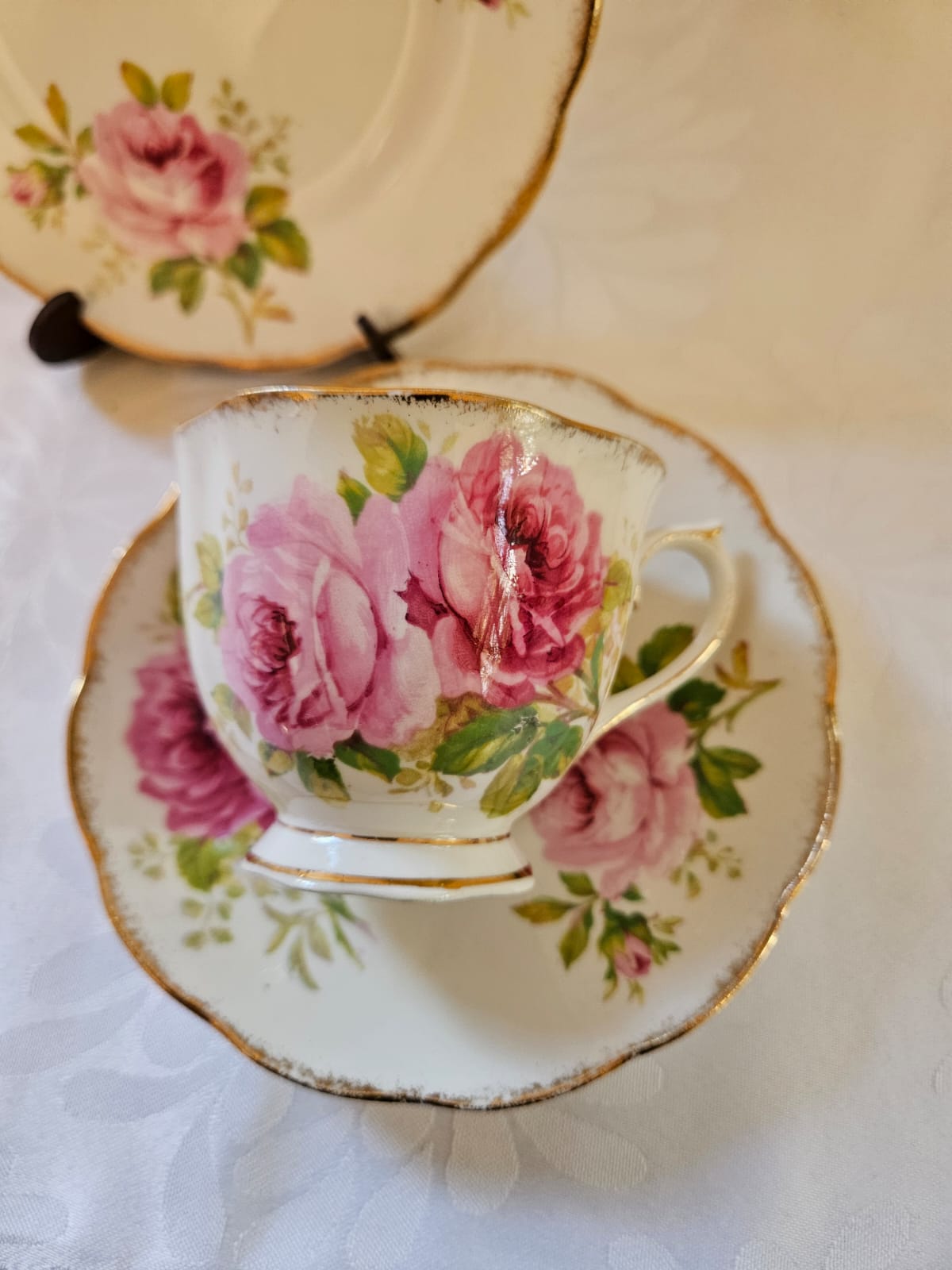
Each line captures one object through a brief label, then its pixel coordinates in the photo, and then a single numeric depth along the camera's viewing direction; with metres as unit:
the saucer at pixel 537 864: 0.14
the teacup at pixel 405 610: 0.12
